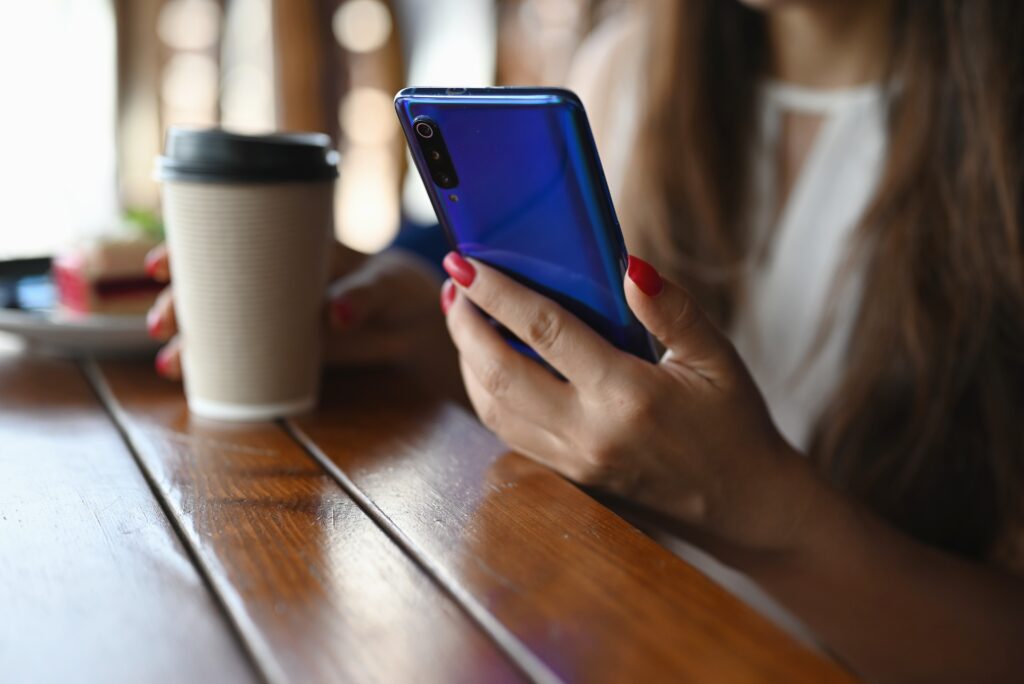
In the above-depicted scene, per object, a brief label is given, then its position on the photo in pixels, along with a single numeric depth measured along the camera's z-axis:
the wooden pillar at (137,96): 4.12
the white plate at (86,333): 0.89
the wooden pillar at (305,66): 4.37
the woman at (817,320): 0.63
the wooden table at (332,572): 0.39
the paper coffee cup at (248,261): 0.68
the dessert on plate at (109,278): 0.97
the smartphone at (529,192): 0.51
